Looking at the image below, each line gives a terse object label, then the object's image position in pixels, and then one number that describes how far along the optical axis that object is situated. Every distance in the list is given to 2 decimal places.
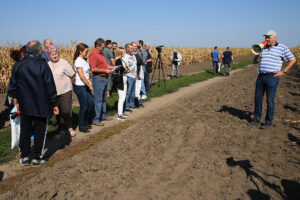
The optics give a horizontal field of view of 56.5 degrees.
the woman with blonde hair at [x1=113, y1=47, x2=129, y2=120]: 7.46
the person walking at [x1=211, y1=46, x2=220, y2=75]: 19.03
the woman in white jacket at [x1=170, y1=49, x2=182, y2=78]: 17.25
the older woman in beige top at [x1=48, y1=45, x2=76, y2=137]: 5.59
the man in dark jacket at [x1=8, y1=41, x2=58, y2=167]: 4.53
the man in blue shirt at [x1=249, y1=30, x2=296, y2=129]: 6.21
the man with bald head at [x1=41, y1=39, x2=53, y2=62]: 6.38
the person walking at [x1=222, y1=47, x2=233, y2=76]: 18.92
